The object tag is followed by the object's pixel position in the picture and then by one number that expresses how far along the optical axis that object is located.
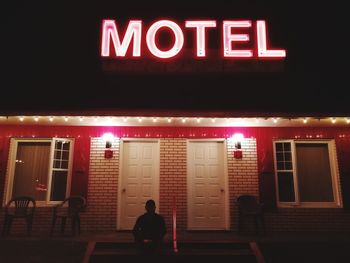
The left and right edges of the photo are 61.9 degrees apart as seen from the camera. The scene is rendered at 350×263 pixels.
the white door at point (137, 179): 8.58
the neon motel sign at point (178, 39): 10.17
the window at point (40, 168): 8.62
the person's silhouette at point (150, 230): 5.96
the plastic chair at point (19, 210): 7.65
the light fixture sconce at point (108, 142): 8.68
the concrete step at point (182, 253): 6.09
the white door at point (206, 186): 8.55
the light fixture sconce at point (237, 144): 8.72
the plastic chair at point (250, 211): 7.81
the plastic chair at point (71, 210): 7.60
